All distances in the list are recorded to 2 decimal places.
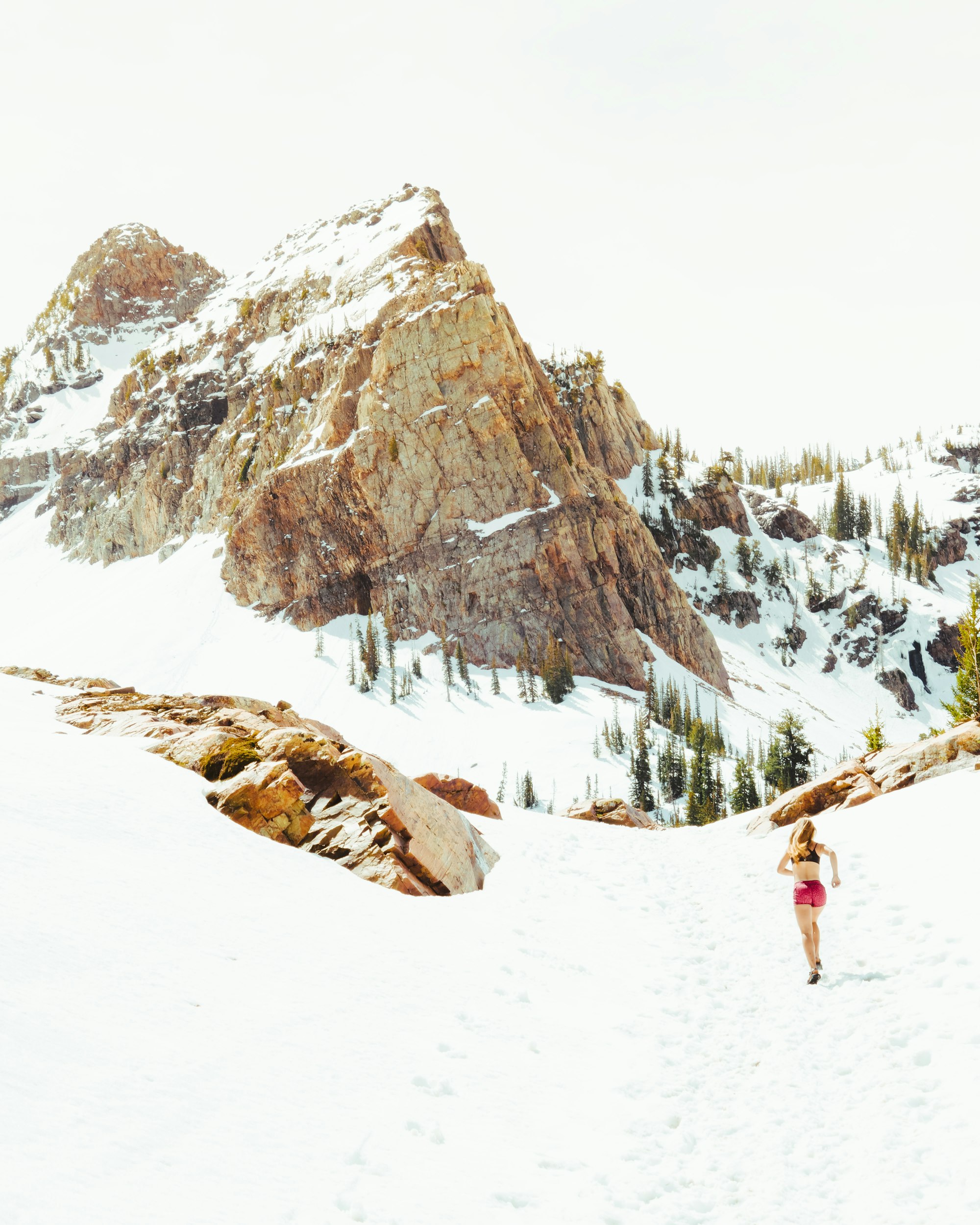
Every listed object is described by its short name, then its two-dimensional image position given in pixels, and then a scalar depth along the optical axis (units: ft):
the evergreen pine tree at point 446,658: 326.03
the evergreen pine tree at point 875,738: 136.26
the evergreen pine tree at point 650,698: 315.15
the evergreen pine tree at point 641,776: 251.80
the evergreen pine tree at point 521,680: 319.47
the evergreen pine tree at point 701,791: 230.23
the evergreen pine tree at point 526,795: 236.02
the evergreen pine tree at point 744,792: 219.20
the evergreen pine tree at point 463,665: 332.39
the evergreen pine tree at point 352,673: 322.75
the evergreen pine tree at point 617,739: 282.97
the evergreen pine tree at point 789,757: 195.21
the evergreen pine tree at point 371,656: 330.13
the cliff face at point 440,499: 355.36
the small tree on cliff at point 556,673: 321.32
